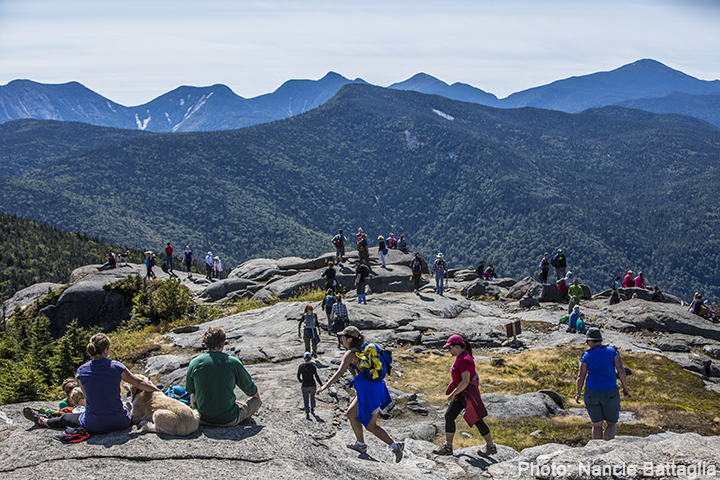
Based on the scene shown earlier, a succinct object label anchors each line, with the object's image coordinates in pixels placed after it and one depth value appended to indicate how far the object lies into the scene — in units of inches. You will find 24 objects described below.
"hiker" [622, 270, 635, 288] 1096.2
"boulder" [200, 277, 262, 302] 1084.7
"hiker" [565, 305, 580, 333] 761.0
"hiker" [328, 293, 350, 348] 592.7
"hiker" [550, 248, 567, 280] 1081.5
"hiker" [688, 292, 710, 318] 951.8
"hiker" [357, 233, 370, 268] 997.0
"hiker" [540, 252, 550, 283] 1130.0
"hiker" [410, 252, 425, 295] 957.8
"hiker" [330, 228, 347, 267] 1054.4
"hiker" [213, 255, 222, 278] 1342.6
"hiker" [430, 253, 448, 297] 961.4
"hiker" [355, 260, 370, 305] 787.4
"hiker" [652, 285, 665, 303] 1039.0
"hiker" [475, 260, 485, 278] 1288.6
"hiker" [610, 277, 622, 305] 990.4
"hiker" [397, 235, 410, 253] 1301.6
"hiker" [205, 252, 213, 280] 1330.0
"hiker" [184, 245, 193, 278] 1274.6
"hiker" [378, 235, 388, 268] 1107.6
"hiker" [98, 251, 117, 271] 1168.8
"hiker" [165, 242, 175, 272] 1230.2
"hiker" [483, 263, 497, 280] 1304.1
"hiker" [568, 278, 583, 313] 819.4
